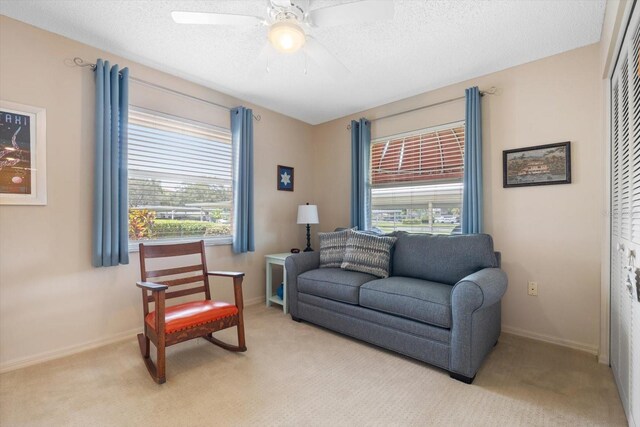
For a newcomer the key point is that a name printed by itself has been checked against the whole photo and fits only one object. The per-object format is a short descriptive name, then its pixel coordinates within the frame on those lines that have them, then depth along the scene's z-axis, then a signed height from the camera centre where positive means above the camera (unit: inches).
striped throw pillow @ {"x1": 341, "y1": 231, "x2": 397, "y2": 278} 109.1 -15.9
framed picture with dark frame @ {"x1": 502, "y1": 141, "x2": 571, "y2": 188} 96.0 +16.2
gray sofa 76.1 -26.7
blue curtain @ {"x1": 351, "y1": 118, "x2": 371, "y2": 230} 144.7 +19.6
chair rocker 75.4 -28.5
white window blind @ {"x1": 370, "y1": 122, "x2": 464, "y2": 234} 122.3 +14.6
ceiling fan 61.9 +43.6
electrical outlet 101.5 -26.5
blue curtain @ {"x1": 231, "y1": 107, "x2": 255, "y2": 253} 131.8 +15.1
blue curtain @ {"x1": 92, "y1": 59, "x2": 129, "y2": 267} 92.7 +14.4
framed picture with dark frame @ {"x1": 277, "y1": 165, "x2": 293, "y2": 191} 154.9 +18.6
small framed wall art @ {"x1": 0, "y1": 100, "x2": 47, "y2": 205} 80.7 +16.5
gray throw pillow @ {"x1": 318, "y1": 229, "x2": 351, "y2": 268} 121.8 -15.0
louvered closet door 56.6 -1.9
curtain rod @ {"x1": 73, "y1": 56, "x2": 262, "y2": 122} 92.7 +47.5
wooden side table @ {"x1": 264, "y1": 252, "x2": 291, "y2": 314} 133.3 -30.1
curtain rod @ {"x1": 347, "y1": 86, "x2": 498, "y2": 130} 110.6 +46.1
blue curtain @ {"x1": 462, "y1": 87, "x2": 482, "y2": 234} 109.2 +17.6
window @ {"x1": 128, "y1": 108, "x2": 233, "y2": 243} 106.9 +13.6
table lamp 145.9 -1.2
